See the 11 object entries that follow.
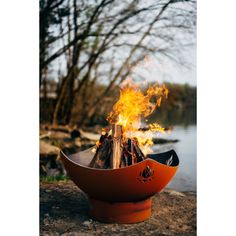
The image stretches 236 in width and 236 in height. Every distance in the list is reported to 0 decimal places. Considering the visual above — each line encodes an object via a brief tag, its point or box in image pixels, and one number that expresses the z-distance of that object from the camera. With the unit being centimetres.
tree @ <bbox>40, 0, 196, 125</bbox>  369
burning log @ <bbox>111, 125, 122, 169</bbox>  310
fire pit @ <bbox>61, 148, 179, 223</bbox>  290
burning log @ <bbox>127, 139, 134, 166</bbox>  313
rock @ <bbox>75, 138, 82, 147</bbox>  415
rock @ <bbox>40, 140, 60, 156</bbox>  387
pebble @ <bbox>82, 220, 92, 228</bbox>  316
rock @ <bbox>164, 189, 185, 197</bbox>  366
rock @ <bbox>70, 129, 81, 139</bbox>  420
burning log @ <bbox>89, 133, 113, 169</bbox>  313
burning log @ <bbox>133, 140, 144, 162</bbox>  315
